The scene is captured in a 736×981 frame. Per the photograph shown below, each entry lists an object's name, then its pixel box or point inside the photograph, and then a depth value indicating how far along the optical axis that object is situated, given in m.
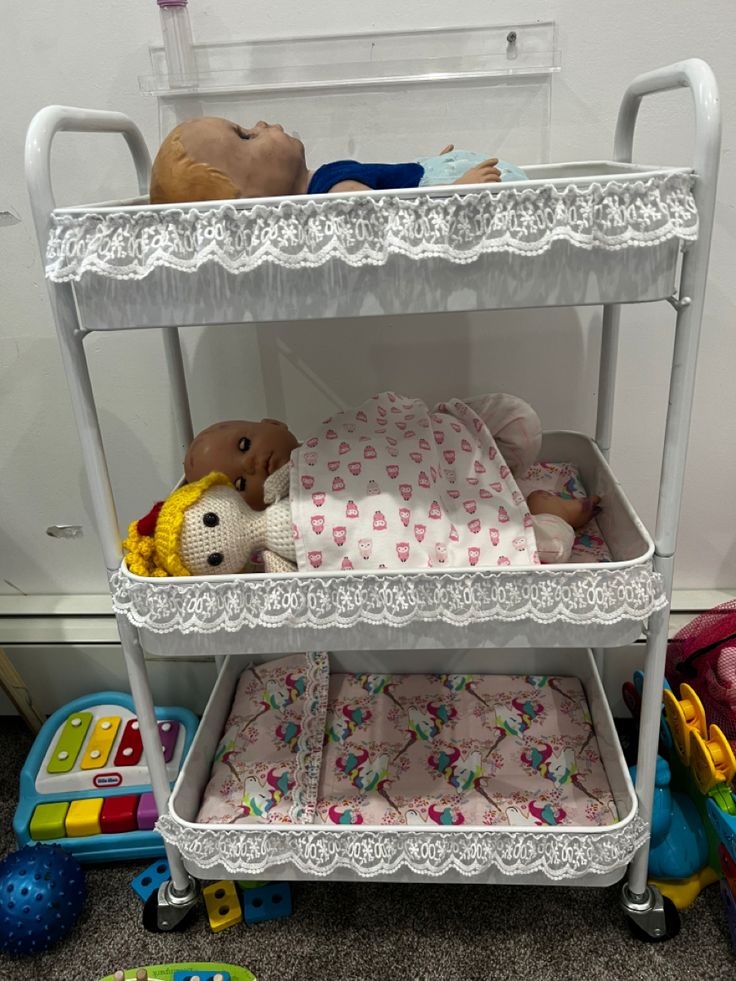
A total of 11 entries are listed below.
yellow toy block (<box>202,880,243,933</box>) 1.12
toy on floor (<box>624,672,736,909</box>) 1.08
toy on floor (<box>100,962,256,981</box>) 0.97
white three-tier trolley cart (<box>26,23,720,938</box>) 0.70
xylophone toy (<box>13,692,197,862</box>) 1.22
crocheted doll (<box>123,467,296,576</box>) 0.90
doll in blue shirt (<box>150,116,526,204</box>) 0.79
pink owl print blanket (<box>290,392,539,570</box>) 0.89
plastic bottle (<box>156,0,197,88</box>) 1.05
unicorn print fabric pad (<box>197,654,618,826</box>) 1.08
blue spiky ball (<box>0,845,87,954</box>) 1.06
